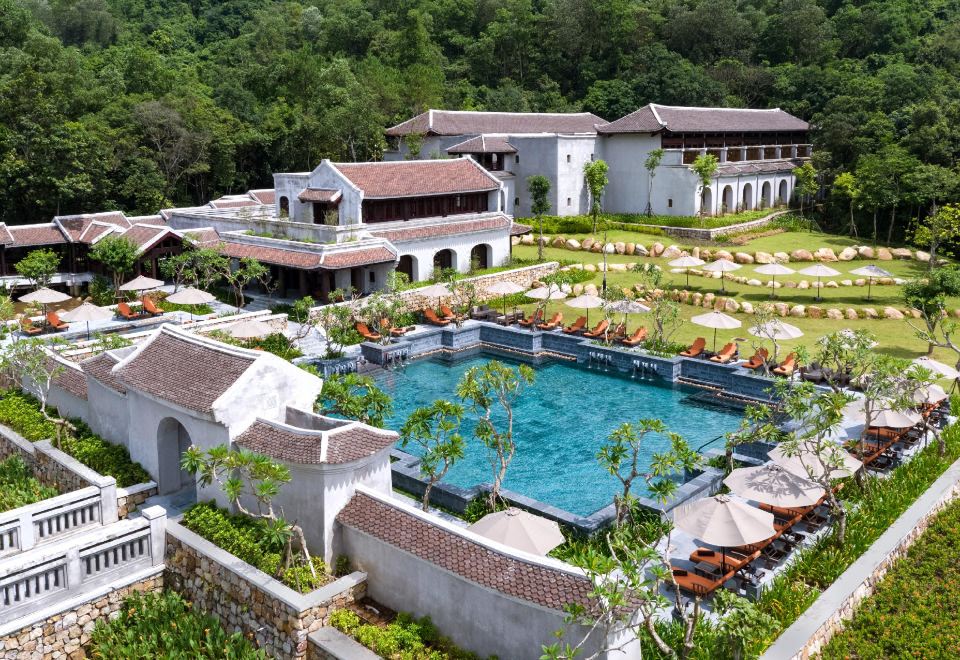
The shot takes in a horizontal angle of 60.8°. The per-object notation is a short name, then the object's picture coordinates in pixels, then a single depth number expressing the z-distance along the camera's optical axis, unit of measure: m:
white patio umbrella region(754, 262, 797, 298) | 32.34
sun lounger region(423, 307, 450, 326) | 30.78
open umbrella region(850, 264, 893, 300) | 31.48
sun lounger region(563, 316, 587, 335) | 29.00
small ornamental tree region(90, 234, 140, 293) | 32.25
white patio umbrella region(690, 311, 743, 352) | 25.41
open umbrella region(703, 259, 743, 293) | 34.38
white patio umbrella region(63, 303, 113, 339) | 26.55
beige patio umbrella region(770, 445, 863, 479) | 14.71
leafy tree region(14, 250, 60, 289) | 31.09
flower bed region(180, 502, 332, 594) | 12.17
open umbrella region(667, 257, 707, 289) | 34.31
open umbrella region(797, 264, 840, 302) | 31.64
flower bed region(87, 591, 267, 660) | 11.89
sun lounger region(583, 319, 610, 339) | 28.27
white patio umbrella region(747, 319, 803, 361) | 23.34
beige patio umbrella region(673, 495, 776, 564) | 12.37
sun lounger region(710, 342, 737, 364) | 25.06
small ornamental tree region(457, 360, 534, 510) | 15.07
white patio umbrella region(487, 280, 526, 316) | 30.61
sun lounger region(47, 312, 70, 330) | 28.31
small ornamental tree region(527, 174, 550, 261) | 43.50
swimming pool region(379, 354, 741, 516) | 17.77
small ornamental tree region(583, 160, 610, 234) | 47.16
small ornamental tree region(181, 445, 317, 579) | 12.00
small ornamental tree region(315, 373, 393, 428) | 15.99
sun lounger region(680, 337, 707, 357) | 25.73
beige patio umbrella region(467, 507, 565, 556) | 12.26
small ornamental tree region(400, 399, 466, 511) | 14.17
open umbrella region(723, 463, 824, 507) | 13.65
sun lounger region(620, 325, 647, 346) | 27.52
